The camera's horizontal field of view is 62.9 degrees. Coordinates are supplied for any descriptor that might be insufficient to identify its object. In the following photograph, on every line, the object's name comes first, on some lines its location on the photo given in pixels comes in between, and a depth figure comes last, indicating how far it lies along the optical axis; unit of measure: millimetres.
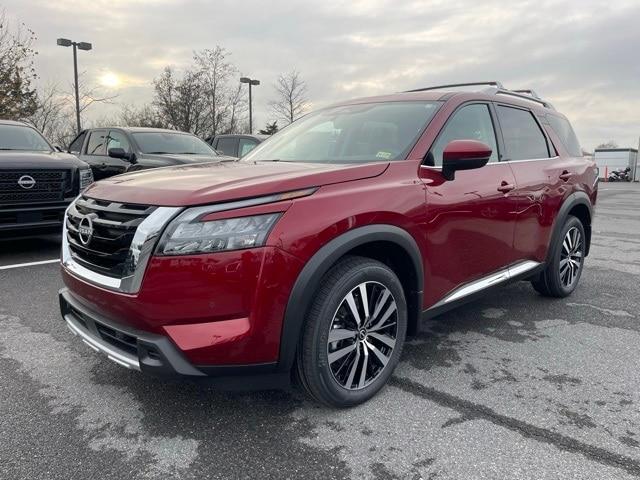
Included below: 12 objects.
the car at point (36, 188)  5922
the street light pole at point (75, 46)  20000
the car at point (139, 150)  8375
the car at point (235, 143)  12492
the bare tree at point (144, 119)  35594
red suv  2271
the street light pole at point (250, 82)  26127
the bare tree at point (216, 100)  34000
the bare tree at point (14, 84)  21366
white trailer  46762
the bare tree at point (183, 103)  33969
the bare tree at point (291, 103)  35938
